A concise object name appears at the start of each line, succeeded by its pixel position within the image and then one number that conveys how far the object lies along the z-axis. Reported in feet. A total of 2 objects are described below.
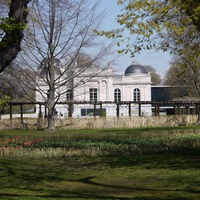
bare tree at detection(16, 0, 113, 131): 135.64
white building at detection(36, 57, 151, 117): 229.25
